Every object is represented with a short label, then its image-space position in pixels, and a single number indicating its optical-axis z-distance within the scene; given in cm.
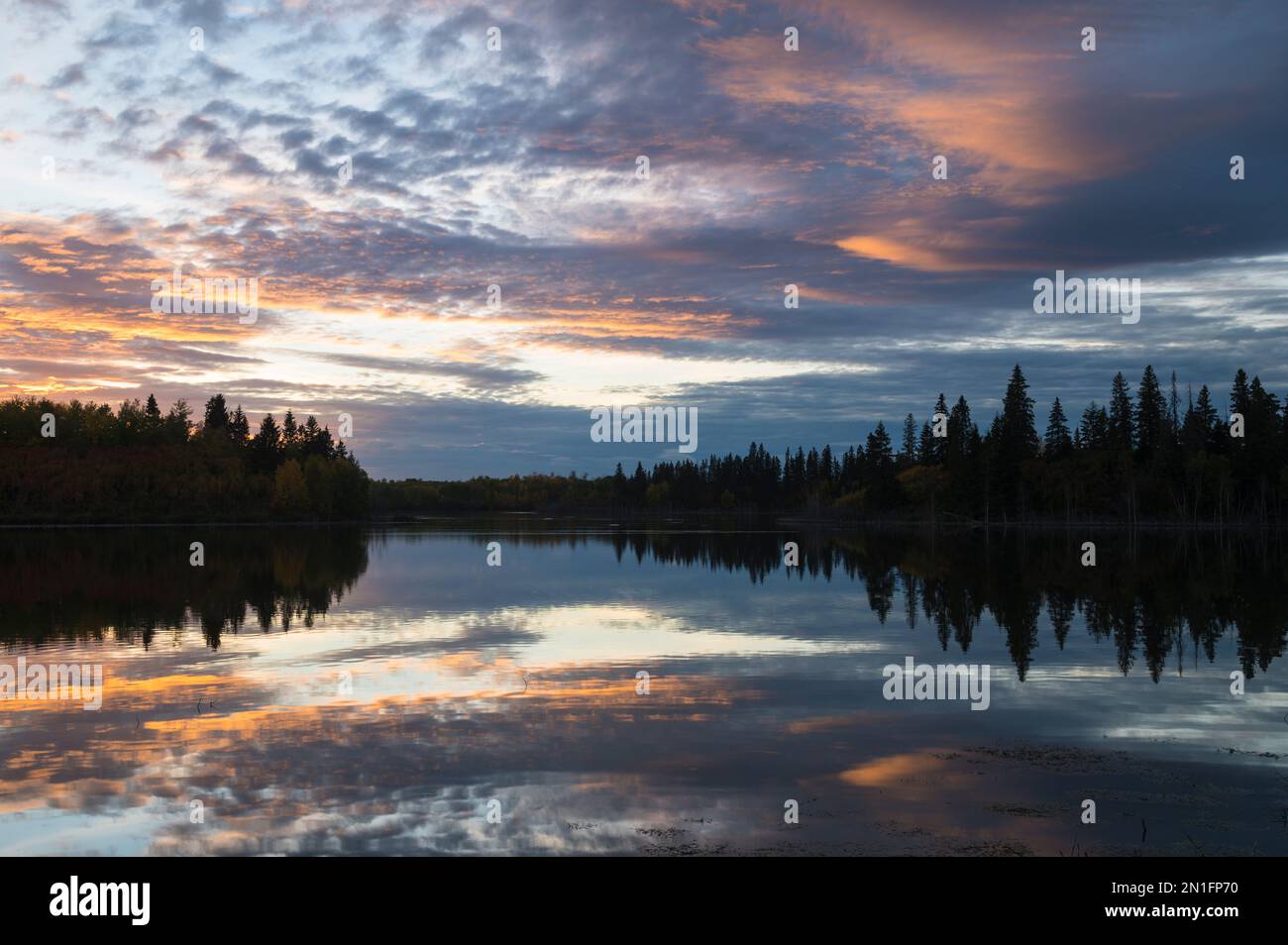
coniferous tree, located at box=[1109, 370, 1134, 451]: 13264
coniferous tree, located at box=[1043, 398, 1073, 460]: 13750
